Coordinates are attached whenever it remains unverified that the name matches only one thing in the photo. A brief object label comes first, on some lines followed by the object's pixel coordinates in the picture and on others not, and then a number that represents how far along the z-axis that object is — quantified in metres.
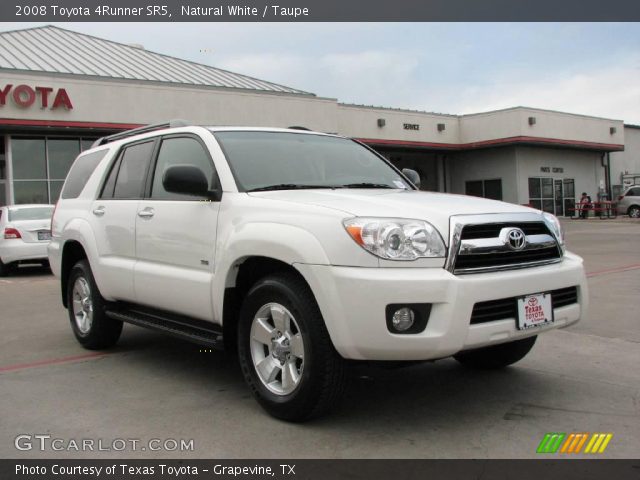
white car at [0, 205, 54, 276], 12.85
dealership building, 21.39
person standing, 34.21
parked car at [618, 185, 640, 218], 33.59
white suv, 3.45
